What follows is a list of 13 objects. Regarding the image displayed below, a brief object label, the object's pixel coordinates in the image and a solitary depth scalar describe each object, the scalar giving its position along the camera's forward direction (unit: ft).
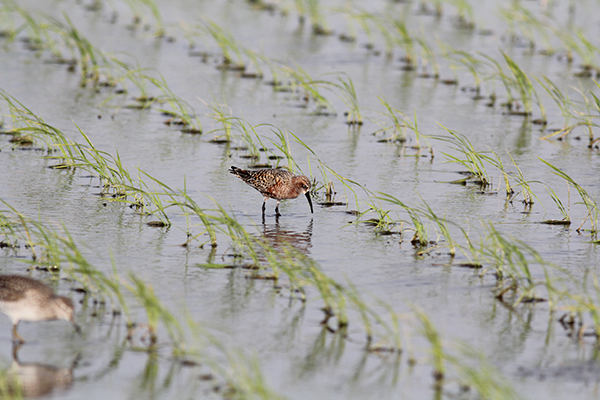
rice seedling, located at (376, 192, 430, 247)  50.72
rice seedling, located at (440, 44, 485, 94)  86.78
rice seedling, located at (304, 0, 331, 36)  125.29
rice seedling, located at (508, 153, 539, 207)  58.90
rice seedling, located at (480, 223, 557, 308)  42.16
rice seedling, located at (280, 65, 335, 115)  81.91
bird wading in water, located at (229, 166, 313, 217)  57.57
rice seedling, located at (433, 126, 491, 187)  65.10
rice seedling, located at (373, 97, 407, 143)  74.37
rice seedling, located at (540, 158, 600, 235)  53.62
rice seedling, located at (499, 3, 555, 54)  112.68
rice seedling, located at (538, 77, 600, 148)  77.25
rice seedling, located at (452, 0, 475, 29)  128.57
